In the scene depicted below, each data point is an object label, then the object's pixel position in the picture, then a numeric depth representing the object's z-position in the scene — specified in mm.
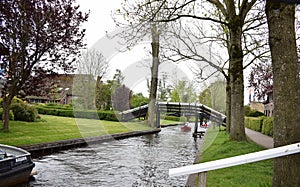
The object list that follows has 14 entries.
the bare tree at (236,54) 10453
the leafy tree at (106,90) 29033
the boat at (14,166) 6711
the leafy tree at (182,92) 29614
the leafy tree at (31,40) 14141
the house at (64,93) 16072
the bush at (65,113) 30353
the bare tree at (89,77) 28562
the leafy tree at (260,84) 27180
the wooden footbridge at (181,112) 24359
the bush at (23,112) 19375
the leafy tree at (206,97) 26983
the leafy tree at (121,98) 27823
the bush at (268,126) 19231
